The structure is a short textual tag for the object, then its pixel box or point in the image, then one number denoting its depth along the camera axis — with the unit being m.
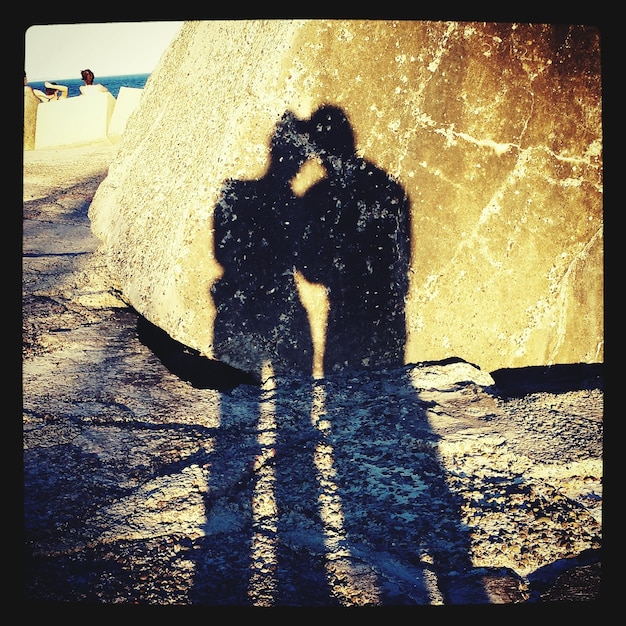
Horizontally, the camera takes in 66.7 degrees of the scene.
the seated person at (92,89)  7.73
